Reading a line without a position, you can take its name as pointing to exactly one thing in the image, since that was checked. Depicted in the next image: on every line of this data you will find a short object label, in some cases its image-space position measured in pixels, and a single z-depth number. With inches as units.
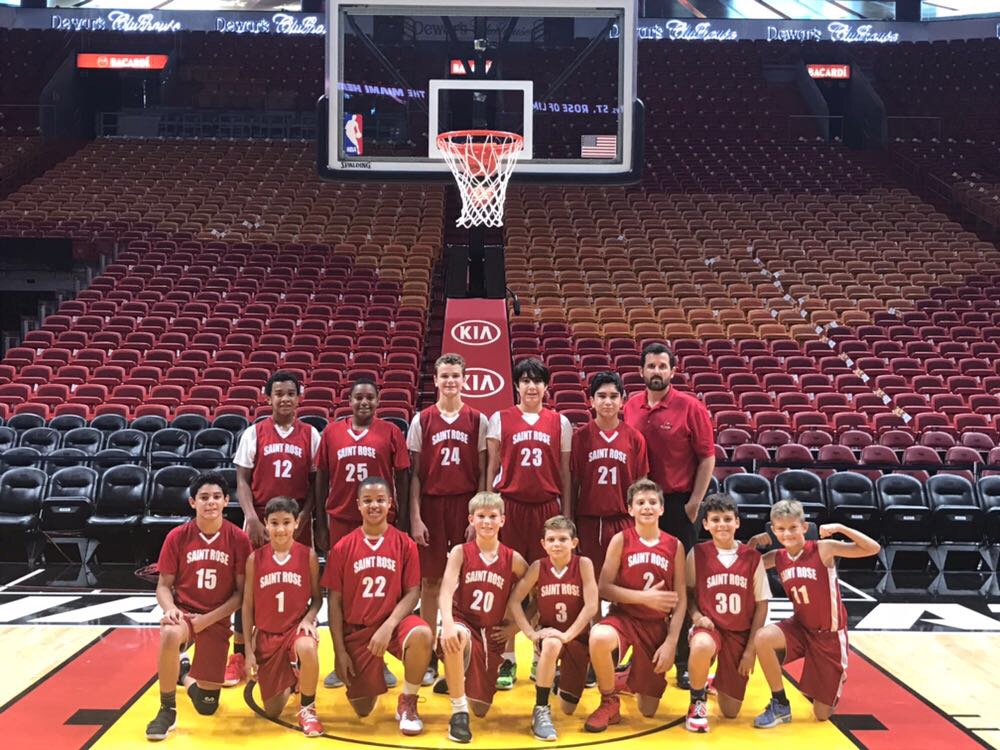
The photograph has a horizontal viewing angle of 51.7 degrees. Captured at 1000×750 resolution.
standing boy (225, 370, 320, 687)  209.6
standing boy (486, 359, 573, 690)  207.9
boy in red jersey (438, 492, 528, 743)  186.7
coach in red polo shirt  209.8
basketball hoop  320.2
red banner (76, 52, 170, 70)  839.1
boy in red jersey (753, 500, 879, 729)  188.9
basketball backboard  315.6
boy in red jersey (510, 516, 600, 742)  188.5
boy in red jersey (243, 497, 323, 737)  186.2
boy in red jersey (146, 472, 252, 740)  190.1
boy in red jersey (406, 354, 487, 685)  211.3
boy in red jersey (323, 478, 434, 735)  184.1
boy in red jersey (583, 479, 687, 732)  187.0
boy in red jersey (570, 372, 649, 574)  207.0
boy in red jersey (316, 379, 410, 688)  207.3
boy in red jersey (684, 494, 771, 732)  190.2
